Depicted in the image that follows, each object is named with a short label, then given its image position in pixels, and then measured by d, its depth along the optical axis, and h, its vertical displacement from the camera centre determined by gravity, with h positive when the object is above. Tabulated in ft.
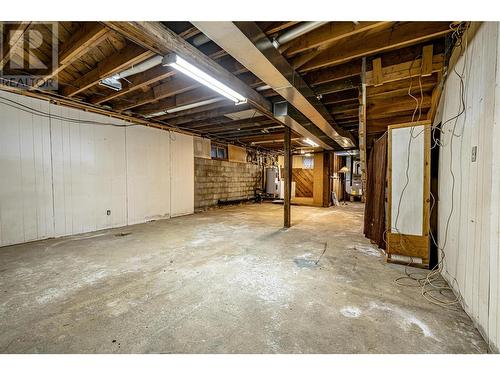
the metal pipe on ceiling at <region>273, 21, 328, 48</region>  6.27 +4.58
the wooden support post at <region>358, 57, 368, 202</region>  9.16 +3.08
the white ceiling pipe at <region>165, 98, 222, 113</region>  13.10 +4.98
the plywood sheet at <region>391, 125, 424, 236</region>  9.00 -0.12
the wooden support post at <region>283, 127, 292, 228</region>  16.58 -0.17
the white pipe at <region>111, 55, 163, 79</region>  8.87 +5.01
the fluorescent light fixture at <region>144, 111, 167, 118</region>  16.11 +5.06
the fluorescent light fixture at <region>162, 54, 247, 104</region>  7.44 +4.19
